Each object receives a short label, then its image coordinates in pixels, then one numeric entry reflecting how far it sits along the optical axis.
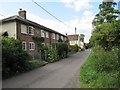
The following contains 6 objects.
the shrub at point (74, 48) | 23.03
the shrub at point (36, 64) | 8.33
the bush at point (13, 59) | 6.26
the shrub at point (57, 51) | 11.74
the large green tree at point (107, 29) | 7.38
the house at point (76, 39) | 38.71
